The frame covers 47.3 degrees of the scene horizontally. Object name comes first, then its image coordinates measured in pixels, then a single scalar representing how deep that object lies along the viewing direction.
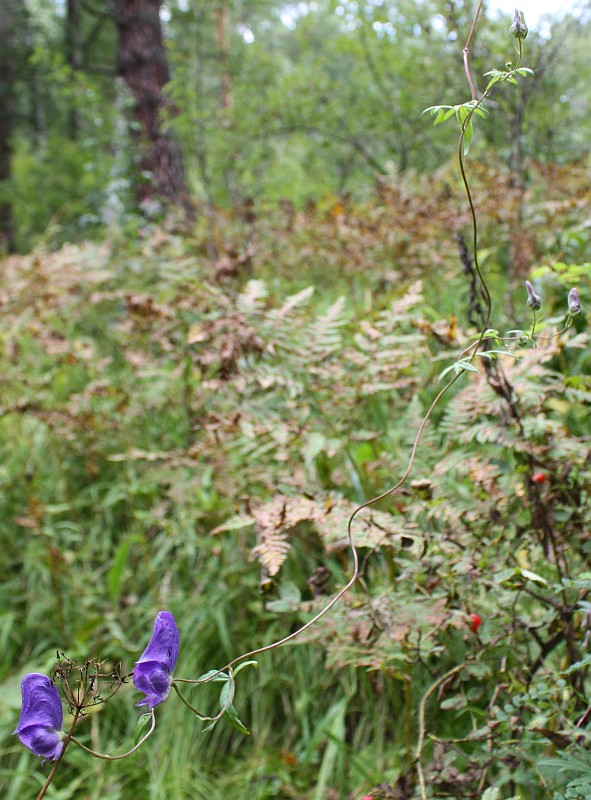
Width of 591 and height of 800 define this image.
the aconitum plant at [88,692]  0.86
